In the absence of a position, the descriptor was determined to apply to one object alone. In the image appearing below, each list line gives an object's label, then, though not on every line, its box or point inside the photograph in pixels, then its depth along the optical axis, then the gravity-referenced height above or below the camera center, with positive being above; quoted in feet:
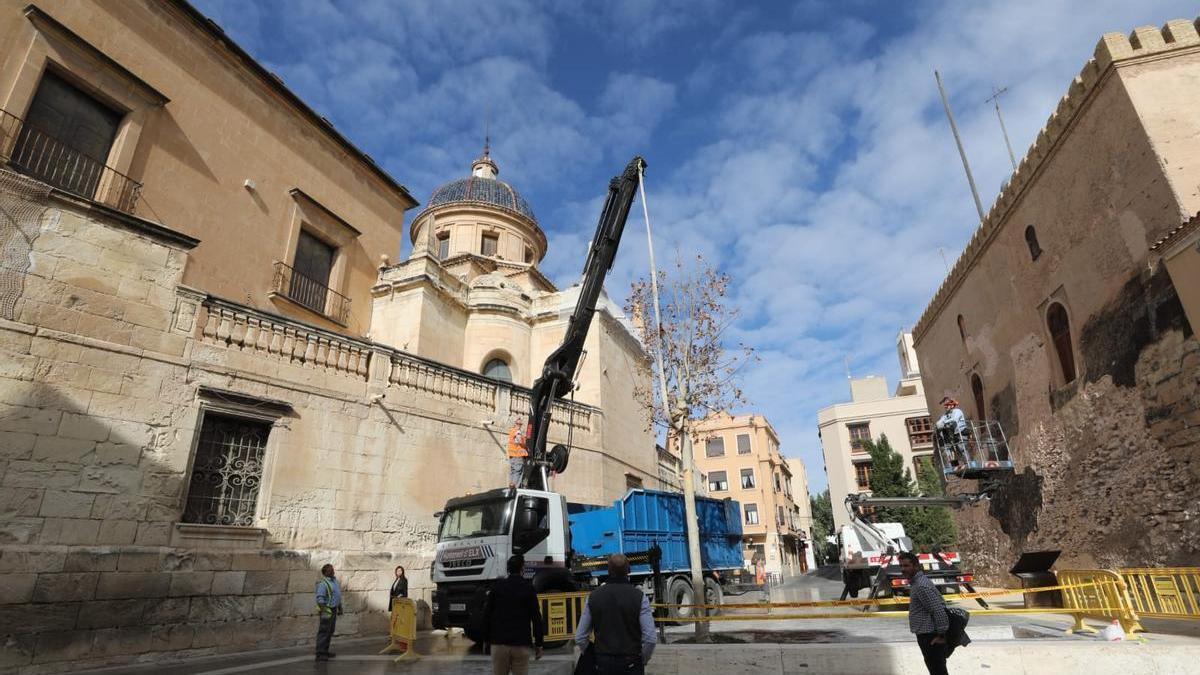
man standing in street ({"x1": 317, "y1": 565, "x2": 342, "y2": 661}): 26.76 -1.87
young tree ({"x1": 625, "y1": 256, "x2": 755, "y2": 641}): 39.01 +12.38
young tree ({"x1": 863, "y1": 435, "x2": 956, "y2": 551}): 91.76 +8.63
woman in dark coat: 34.73 -1.43
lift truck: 50.37 +4.26
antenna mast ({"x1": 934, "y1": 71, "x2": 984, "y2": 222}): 70.38 +45.53
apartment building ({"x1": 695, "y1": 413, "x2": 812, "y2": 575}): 148.36 +18.10
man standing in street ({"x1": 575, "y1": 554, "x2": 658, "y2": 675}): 12.99 -1.52
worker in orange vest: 43.73 +7.77
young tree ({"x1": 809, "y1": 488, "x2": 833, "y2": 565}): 172.76 +6.75
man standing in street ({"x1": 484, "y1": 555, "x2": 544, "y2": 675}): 16.56 -1.75
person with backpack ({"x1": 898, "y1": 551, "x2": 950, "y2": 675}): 15.42 -1.84
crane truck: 30.68 +1.69
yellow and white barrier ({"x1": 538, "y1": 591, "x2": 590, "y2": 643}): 26.32 -2.37
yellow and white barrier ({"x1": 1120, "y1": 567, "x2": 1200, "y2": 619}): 22.05 -2.02
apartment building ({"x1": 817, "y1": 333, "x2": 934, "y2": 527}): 137.90 +26.55
